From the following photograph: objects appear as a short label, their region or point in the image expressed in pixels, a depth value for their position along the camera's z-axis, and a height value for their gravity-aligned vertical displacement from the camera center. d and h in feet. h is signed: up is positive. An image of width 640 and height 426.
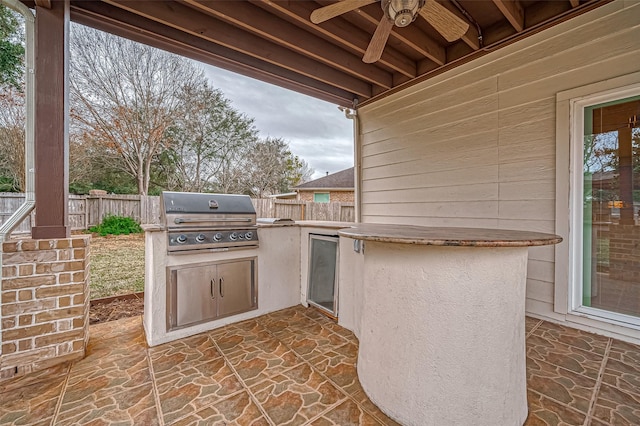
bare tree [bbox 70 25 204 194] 24.40 +11.92
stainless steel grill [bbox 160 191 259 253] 7.86 -0.31
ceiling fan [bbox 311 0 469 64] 5.69 +4.98
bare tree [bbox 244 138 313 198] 37.47 +6.83
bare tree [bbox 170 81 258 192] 30.48 +9.11
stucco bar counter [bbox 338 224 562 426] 4.13 -1.91
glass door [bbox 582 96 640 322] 7.52 +0.11
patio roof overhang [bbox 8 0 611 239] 6.60 +6.35
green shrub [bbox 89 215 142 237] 20.95 -1.23
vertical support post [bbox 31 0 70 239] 6.50 +2.31
